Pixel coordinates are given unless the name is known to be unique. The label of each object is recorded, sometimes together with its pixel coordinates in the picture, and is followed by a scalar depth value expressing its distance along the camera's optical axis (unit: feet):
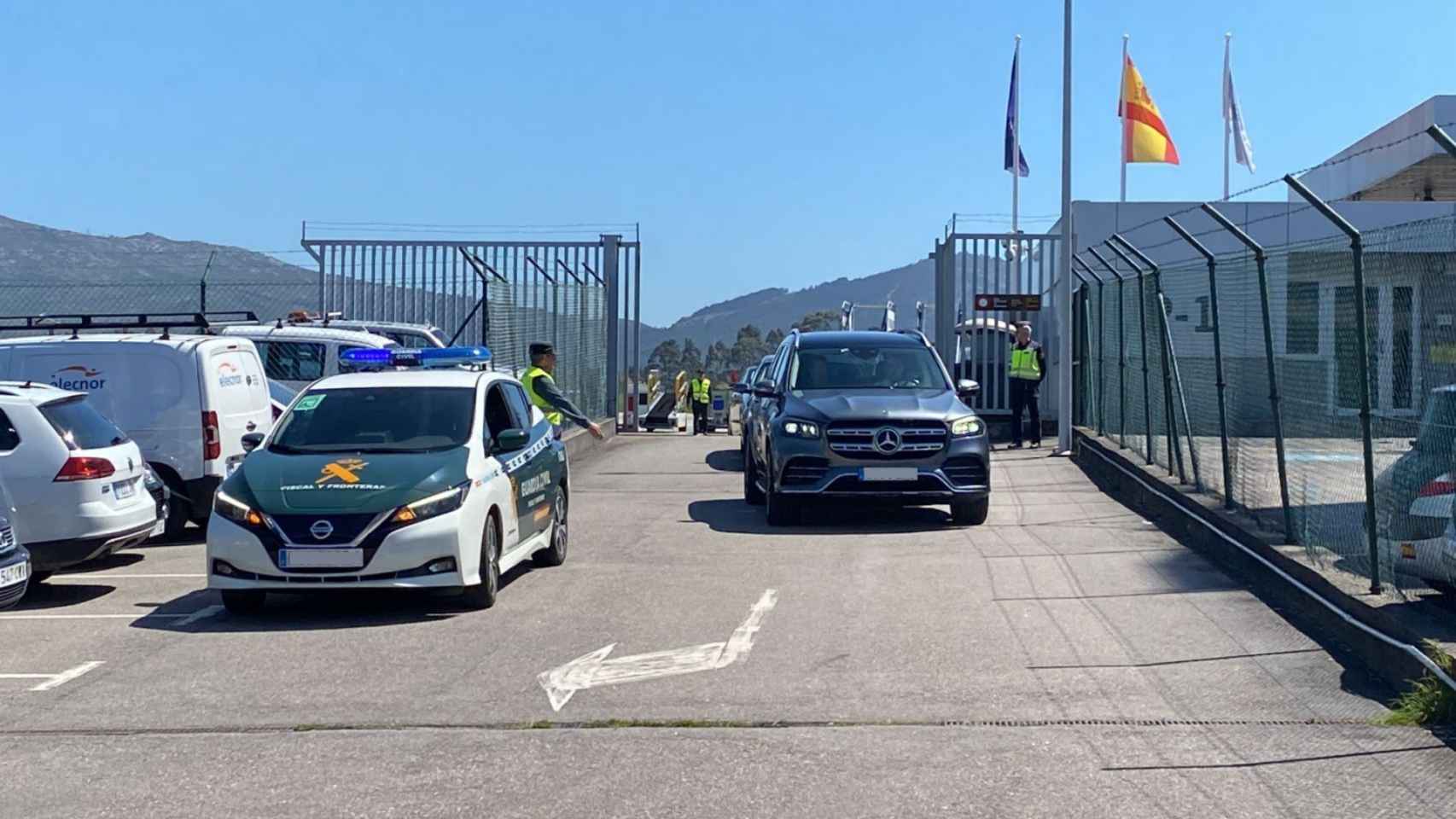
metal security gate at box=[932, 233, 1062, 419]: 91.61
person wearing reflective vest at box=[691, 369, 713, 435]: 125.39
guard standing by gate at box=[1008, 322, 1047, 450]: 80.89
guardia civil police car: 32.99
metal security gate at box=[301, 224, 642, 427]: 85.81
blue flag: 121.70
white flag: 124.98
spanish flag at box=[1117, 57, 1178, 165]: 109.81
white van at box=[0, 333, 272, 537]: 46.65
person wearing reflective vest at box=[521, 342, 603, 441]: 48.64
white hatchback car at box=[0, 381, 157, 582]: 36.68
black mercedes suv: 48.96
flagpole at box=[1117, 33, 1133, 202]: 110.42
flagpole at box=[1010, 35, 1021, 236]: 121.49
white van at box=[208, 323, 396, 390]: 61.57
